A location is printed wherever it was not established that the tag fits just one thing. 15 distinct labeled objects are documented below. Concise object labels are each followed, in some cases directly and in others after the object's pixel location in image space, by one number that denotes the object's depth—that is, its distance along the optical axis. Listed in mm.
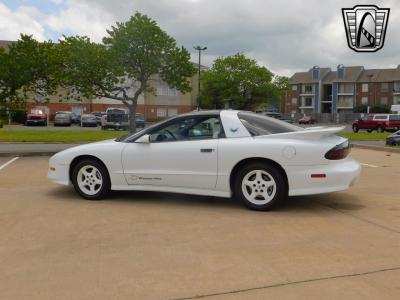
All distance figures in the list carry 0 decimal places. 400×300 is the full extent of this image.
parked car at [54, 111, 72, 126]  45156
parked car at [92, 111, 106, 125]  48525
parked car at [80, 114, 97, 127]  44312
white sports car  6199
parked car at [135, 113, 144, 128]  38919
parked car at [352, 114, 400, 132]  38656
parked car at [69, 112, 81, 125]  51162
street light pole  55562
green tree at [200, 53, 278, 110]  60562
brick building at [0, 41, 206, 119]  66375
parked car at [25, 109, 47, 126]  44000
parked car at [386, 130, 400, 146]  20642
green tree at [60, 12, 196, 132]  16078
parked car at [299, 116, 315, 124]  66438
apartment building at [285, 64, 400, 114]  85500
